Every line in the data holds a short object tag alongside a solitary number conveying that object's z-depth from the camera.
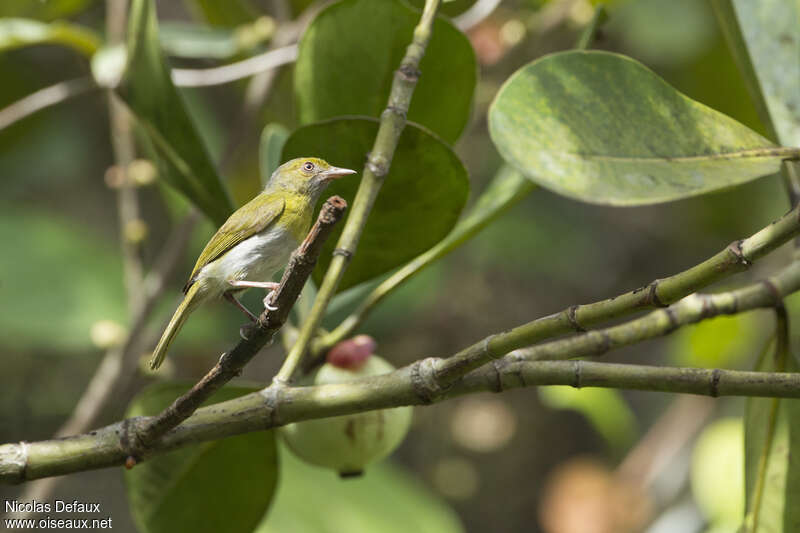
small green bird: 4.51
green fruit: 4.58
